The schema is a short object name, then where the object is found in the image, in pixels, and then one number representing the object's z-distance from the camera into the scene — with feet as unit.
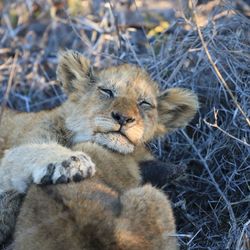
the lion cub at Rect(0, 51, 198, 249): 25.81
